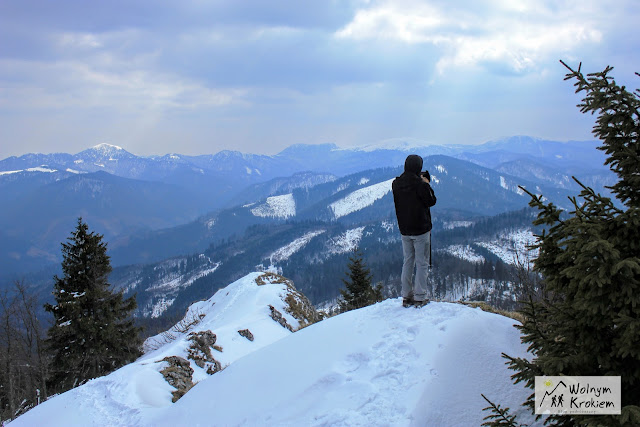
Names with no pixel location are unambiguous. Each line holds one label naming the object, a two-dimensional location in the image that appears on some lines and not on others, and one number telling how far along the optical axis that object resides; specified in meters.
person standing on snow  7.44
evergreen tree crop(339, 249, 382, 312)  25.59
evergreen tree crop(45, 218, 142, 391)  20.55
